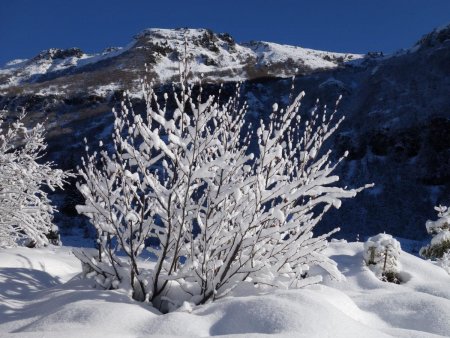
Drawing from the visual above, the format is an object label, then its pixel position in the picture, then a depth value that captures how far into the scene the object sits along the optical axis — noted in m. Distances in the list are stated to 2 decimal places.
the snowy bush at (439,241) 7.42
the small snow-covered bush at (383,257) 4.61
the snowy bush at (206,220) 2.75
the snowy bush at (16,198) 5.35
